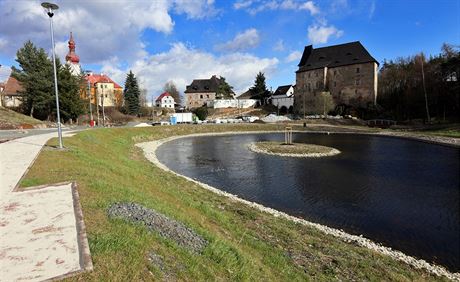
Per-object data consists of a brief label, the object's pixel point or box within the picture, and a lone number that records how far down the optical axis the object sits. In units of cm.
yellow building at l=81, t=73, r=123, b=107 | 9419
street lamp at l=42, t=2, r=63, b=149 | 1514
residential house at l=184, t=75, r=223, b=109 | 11894
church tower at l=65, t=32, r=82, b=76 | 8262
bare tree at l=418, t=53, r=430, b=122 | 6518
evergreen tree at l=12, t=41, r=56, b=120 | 4872
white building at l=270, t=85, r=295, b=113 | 10132
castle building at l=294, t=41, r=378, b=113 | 7938
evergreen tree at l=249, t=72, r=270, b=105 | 11062
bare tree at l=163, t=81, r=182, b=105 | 14775
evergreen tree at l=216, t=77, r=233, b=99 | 11636
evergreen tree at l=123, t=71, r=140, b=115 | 8438
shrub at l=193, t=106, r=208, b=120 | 9559
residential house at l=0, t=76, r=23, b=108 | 6531
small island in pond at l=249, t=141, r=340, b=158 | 3388
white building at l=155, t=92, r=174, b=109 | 13125
